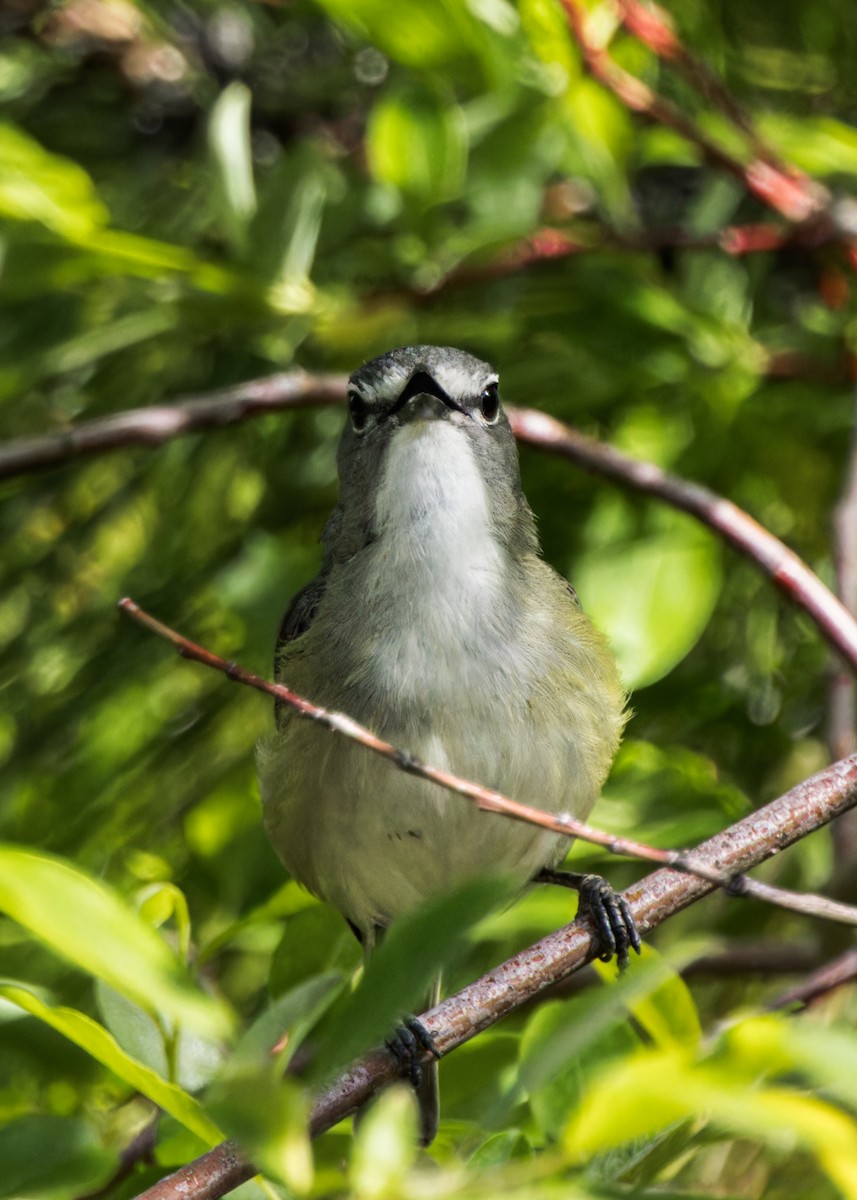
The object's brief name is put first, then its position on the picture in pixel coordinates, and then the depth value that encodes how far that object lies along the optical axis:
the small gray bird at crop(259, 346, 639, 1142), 5.09
